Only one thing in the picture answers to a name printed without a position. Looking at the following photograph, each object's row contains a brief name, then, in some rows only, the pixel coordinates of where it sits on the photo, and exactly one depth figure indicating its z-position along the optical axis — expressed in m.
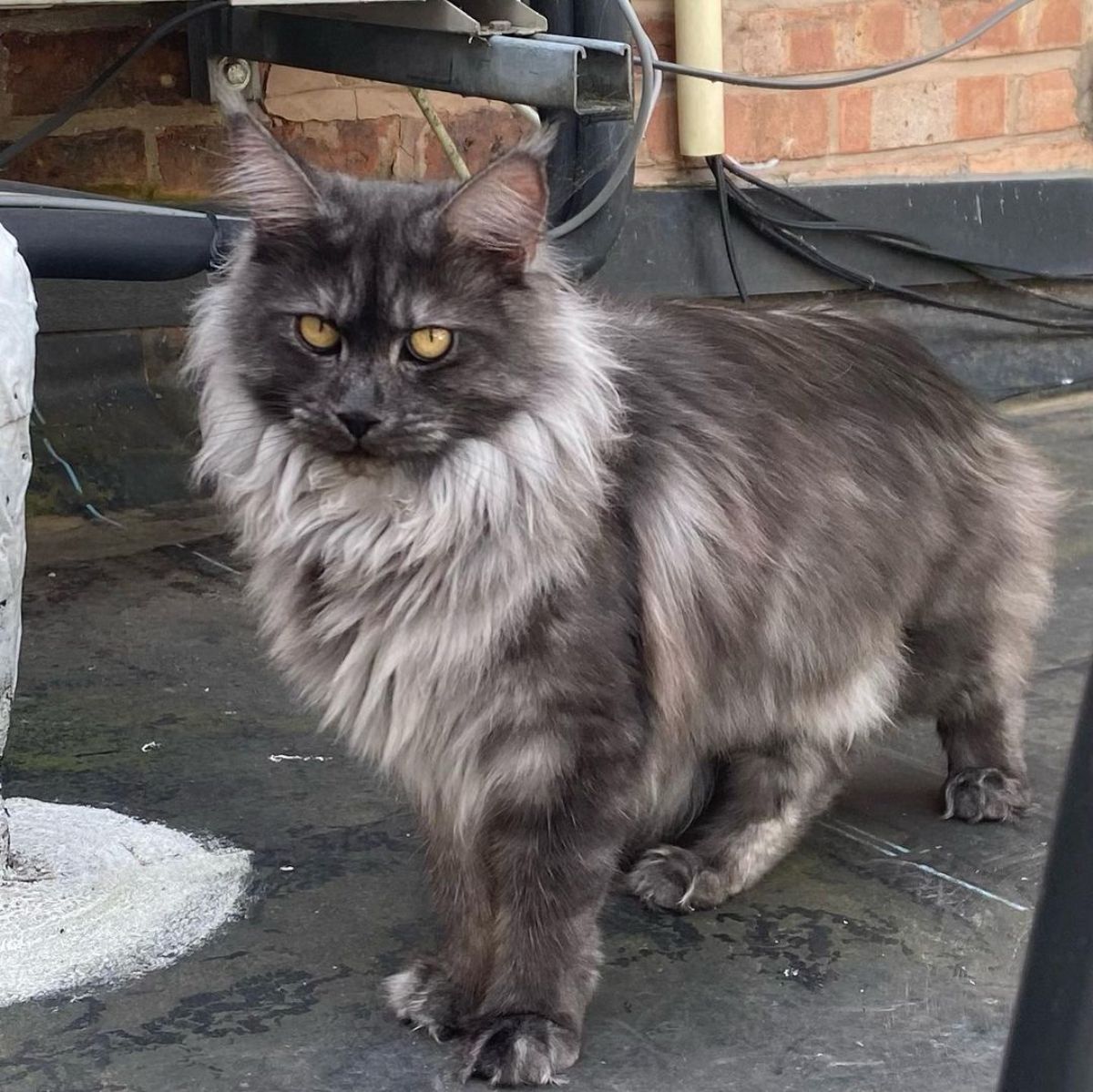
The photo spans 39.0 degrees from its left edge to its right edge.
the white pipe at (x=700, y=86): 4.46
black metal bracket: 2.79
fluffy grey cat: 1.99
